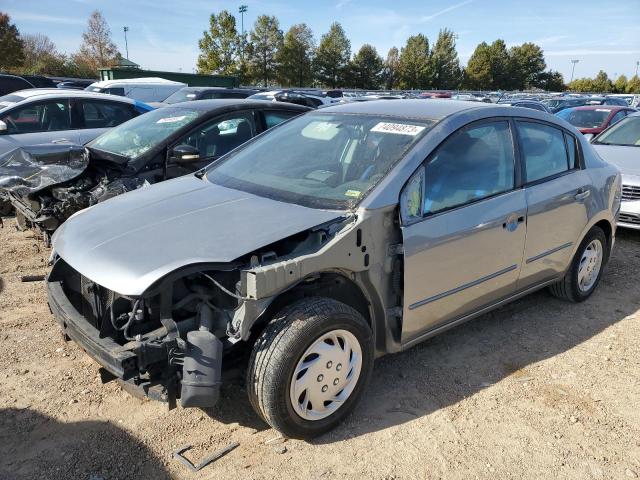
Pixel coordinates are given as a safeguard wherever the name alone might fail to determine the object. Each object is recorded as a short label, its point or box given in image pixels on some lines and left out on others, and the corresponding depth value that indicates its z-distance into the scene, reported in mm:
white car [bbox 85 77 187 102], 16797
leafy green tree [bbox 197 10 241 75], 50125
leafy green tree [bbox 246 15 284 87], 55281
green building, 29594
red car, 11512
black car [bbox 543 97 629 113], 22547
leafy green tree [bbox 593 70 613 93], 71875
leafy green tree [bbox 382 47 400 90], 72544
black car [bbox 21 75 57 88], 20728
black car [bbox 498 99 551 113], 17064
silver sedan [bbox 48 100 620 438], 2432
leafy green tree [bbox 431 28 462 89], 75062
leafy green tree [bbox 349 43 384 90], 66688
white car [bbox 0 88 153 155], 7531
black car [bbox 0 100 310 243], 4887
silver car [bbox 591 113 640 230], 6172
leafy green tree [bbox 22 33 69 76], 46000
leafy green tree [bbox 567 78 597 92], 73712
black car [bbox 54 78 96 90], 21867
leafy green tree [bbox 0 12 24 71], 44031
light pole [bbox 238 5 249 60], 62844
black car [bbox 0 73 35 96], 15078
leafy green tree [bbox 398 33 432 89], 72938
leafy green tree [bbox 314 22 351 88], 63625
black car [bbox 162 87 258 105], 14602
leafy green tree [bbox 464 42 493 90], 77062
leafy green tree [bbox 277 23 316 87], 57250
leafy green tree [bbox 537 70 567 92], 83562
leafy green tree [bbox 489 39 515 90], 78625
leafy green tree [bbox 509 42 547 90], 80750
